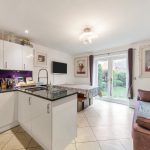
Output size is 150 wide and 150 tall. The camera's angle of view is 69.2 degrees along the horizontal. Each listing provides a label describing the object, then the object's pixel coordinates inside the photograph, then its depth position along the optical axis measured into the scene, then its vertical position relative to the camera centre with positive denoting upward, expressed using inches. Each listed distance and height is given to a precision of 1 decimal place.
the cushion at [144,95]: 121.3 -23.8
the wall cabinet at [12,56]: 104.1 +19.0
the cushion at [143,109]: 83.3 -29.6
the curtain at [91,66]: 207.4 +16.7
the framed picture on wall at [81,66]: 219.8 +17.5
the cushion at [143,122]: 50.3 -22.6
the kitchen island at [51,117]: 62.3 -27.7
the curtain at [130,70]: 159.2 +6.9
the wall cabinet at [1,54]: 100.4 +19.2
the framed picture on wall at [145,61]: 144.5 +18.3
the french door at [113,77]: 180.5 -4.5
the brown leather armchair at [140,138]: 48.4 -29.1
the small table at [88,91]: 137.7 -21.3
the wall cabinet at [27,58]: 119.5 +19.3
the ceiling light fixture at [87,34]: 105.2 +40.7
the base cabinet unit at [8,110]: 89.9 -30.7
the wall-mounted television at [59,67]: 187.0 +13.6
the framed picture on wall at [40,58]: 155.0 +24.3
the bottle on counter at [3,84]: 104.3 -9.1
